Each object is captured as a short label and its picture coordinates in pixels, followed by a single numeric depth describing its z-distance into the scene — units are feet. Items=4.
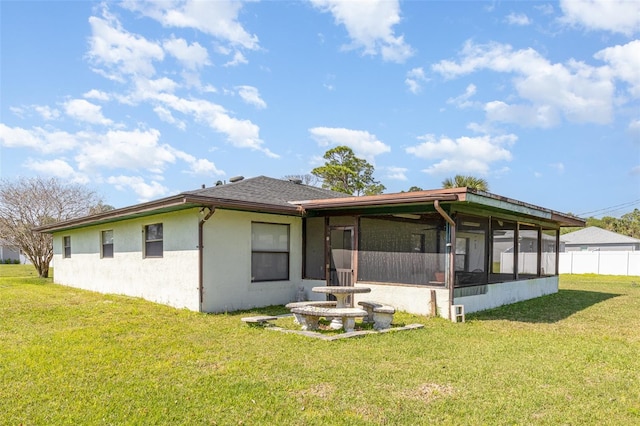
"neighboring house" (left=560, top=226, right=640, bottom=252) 95.92
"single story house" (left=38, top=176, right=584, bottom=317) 27.66
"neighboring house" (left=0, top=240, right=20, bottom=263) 126.40
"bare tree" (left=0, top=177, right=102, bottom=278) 64.23
